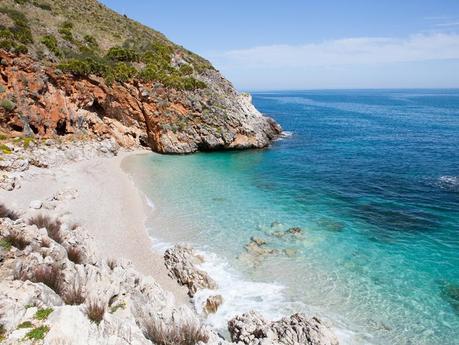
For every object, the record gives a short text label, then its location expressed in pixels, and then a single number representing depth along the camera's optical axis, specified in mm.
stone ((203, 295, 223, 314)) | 15625
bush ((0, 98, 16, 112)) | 37506
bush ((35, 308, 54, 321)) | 9367
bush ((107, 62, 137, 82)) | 47750
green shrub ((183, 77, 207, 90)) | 51062
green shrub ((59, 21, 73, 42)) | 51978
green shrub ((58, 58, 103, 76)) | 44406
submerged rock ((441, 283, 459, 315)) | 15969
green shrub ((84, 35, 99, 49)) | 54912
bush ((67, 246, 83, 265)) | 15491
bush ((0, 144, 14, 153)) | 31647
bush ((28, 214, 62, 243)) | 17531
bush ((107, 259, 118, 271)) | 16125
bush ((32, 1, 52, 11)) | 57381
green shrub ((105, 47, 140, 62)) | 52844
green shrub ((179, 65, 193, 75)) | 56134
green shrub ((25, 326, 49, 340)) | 8609
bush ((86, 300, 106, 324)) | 9859
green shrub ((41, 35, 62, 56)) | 46188
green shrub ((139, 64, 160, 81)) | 48625
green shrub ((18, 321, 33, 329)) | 8992
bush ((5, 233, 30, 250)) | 14148
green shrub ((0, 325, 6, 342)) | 8544
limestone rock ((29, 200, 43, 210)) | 23284
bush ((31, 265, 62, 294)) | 11859
